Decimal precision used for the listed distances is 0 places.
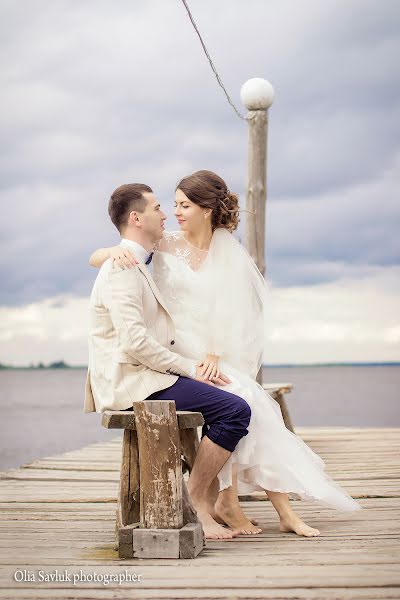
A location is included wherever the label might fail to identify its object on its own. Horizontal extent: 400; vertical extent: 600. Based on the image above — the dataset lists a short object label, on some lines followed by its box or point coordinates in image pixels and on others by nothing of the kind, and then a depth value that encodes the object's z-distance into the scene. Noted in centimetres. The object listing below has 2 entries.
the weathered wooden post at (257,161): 743
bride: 421
